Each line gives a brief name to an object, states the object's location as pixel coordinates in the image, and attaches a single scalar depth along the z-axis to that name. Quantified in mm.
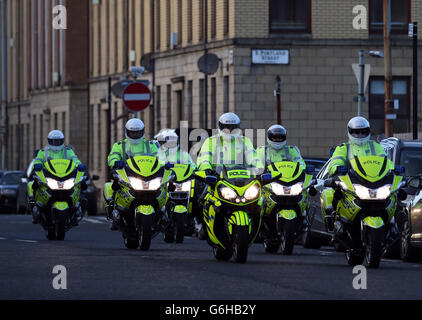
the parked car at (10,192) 55219
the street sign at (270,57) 53375
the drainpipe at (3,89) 91812
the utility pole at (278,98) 46688
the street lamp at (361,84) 46112
